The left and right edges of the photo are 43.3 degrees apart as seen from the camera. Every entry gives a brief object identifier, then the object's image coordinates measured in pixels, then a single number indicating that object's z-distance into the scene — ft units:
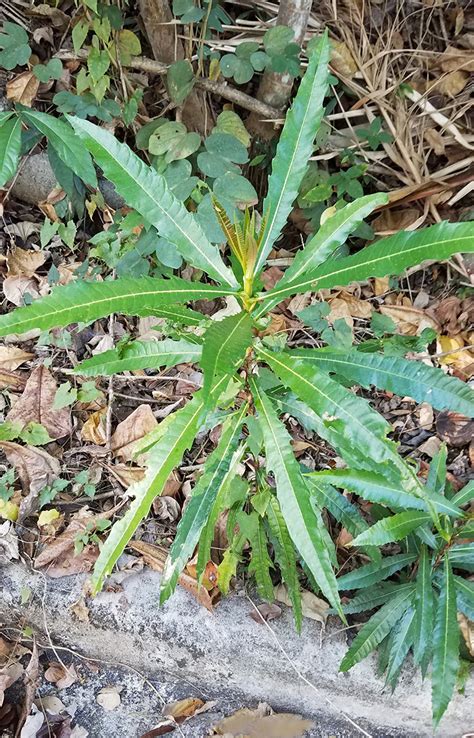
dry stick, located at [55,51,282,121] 6.40
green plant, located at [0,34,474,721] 2.83
